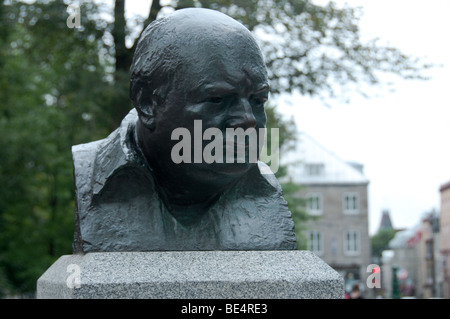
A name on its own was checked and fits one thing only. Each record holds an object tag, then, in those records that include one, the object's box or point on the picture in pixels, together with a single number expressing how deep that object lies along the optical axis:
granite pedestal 3.29
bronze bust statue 3.47
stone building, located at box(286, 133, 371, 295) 39.12
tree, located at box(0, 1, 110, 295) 12.20
